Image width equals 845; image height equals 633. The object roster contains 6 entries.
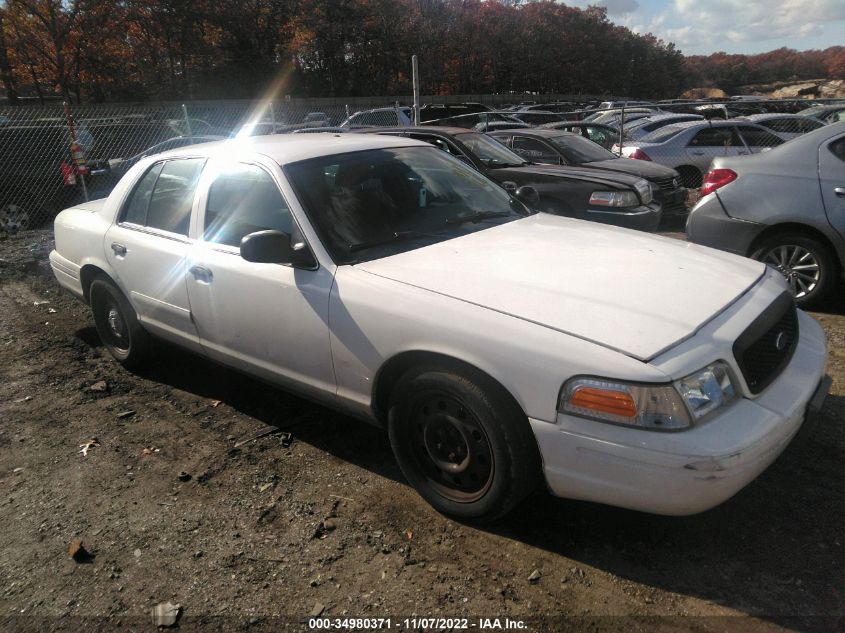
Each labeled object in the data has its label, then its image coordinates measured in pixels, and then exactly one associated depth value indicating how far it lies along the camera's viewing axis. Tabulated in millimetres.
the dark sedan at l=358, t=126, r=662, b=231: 7176
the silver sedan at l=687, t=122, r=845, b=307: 4938
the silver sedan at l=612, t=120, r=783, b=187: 11438
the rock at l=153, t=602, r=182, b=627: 2387
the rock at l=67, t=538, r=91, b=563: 2773
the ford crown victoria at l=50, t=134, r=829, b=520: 2242
